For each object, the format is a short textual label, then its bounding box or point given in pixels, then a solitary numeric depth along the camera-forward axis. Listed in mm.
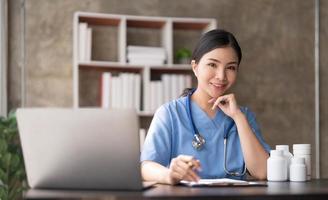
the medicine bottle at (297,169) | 1854
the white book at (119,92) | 4078
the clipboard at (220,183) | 1595
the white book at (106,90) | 4090
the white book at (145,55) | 4164
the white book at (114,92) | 4078
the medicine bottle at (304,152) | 1948
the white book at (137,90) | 4105
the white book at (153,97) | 4143
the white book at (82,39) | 4074
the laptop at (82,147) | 1363
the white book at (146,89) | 4121
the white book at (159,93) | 4166
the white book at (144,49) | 4188
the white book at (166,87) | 4184
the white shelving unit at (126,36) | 4070
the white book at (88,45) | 4082
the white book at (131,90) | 4094
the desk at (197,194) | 1270
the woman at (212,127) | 2088
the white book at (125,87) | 4090
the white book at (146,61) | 4145
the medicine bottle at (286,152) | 1891
